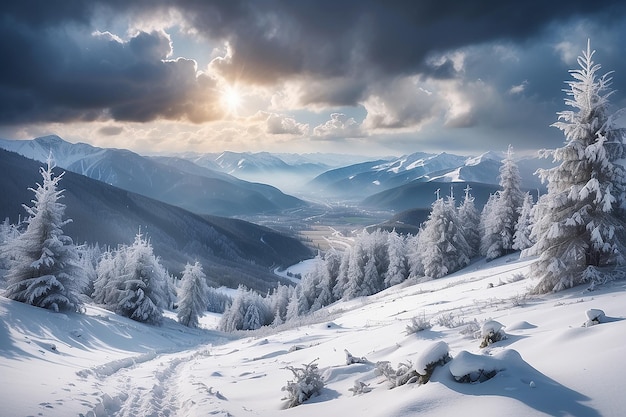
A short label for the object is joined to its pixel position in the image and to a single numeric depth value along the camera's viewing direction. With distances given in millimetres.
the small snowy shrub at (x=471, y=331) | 9344
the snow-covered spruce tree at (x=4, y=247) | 24284
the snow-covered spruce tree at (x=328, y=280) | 58188
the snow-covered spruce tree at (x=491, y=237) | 42812
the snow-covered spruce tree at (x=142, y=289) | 35375
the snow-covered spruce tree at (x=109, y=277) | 39719
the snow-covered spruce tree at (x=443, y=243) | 42500
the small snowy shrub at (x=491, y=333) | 8297
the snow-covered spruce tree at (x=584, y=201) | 13344
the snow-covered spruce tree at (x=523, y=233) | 39250
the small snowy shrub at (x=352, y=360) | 9391
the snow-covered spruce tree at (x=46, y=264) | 24031
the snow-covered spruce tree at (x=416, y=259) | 48369
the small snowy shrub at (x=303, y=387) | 7646
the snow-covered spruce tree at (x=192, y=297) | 47438
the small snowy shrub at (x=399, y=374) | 6891
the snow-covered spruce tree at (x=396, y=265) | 51656
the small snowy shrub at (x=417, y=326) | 11055
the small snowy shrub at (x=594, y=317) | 7957
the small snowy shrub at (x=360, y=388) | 7395
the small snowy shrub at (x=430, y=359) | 6492
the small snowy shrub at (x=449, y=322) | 11131
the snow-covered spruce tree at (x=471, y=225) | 49344
